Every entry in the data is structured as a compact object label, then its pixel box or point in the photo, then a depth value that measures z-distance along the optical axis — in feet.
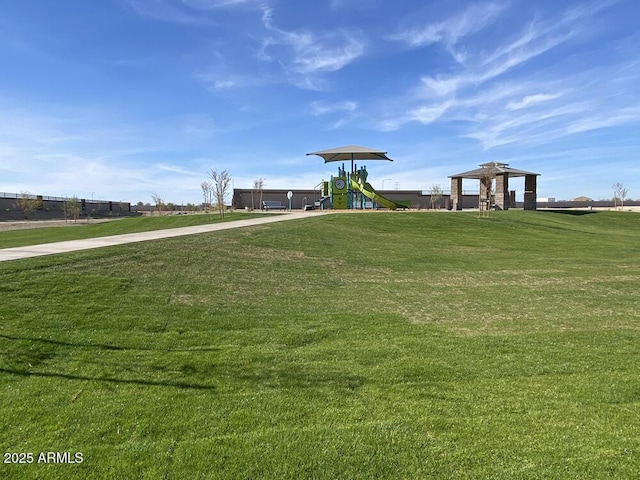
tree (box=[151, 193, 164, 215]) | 166.50
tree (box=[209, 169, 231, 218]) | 102.67
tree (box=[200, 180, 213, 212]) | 163.71
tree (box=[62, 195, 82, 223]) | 177.88
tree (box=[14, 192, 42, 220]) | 173.47
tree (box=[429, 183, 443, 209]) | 183.62
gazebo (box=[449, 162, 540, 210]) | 111.65
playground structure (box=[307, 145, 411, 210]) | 107.55
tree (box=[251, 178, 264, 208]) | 184.50
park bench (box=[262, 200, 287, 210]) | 147.54
